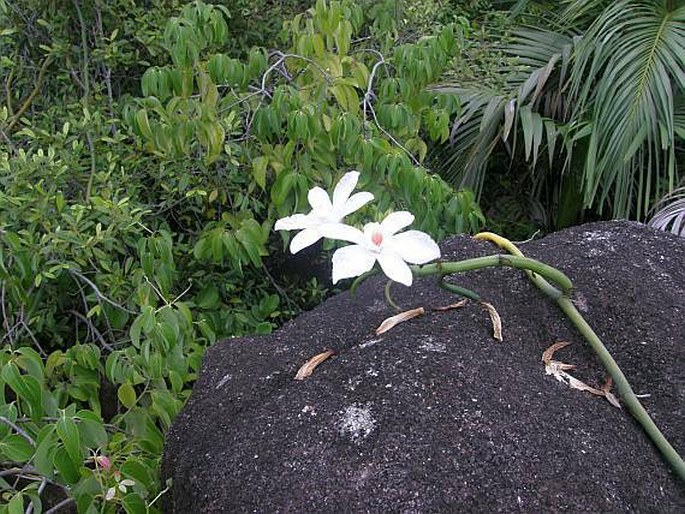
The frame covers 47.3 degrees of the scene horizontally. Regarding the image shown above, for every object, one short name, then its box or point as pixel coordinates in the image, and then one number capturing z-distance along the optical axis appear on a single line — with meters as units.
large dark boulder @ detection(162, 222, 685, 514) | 1.10
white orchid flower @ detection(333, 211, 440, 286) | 0.99
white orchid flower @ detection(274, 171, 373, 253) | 1.05
